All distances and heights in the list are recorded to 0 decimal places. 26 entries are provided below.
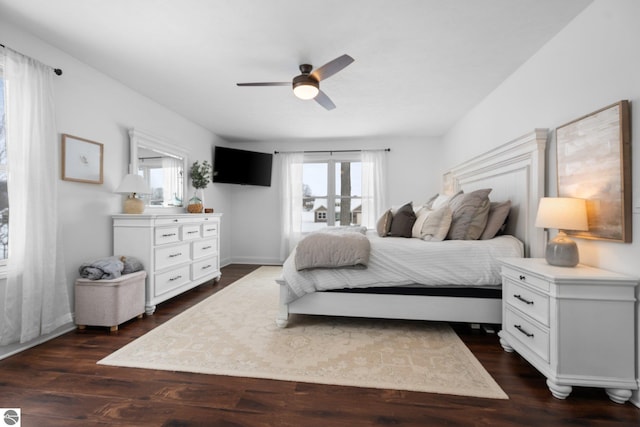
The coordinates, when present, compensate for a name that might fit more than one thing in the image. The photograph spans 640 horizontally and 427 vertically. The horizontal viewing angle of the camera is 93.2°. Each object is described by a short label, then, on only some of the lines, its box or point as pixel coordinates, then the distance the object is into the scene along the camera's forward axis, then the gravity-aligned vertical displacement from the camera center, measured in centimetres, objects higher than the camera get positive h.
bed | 249 -56
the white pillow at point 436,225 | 283 -11
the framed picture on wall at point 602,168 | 169 +28
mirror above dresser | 346 +55
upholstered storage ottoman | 256 -77
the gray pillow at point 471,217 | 278 -4
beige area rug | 187 -102
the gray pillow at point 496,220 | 278 -6
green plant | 453 +56
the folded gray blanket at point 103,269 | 262 -50
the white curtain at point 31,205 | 216 +6
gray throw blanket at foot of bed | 254 -33
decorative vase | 427 +10
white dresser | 301 -39
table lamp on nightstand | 188 -6
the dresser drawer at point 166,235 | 310 -24
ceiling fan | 244 +116
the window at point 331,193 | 584 +39
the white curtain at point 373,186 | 561 +50
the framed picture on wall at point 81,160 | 261 +48
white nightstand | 162 -65
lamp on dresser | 307 +22
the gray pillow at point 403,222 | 328 -10
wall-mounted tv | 544 +85
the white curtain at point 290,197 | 579 +30
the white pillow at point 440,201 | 342 +15
